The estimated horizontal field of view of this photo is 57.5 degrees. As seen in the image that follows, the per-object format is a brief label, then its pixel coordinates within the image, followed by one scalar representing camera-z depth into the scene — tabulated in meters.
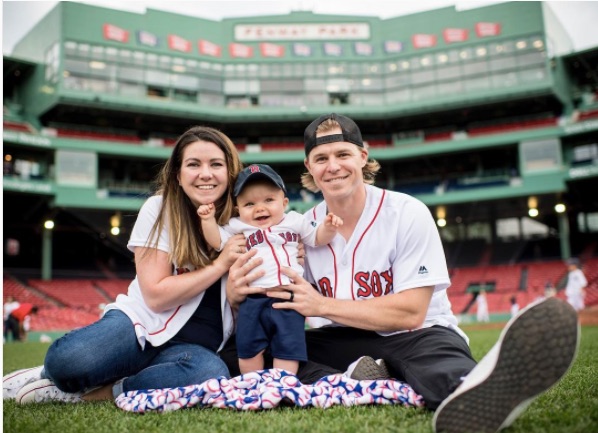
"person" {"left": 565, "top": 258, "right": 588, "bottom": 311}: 17.25
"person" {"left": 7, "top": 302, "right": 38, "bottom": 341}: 20.27
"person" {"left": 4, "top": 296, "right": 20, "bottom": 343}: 20.45
